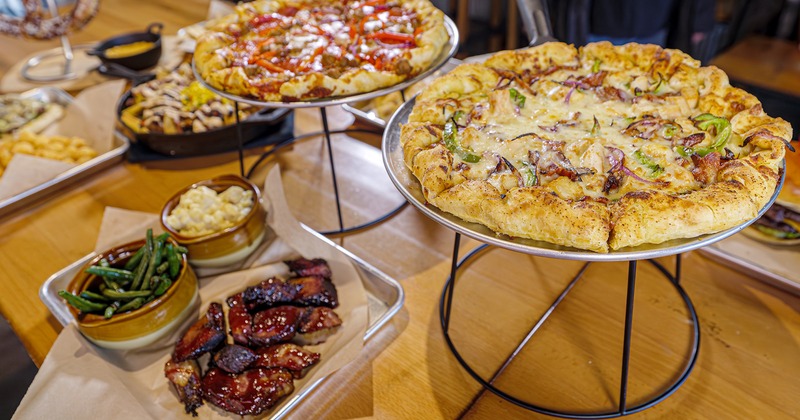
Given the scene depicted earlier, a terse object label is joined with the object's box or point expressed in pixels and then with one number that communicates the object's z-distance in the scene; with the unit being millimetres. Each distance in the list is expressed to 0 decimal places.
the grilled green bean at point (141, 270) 790
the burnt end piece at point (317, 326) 768
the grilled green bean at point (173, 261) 798
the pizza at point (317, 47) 834
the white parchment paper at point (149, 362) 703
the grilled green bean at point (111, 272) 784
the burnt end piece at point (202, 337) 748
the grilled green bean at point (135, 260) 813
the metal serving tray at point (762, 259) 802
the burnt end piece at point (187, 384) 716
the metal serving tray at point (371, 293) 803
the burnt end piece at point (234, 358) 734
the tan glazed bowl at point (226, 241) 836
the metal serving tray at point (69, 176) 1041
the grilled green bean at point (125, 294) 769
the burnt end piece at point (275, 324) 763
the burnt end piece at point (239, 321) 765
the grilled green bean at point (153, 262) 787
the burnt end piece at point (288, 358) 738
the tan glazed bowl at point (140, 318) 747
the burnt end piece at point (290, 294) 798
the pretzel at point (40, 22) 1401
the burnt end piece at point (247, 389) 704
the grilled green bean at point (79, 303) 746
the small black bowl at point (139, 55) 1368
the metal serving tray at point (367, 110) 1114
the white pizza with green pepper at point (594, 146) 603
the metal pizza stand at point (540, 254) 585
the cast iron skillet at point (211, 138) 1103
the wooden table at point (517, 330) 728
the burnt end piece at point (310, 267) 827
